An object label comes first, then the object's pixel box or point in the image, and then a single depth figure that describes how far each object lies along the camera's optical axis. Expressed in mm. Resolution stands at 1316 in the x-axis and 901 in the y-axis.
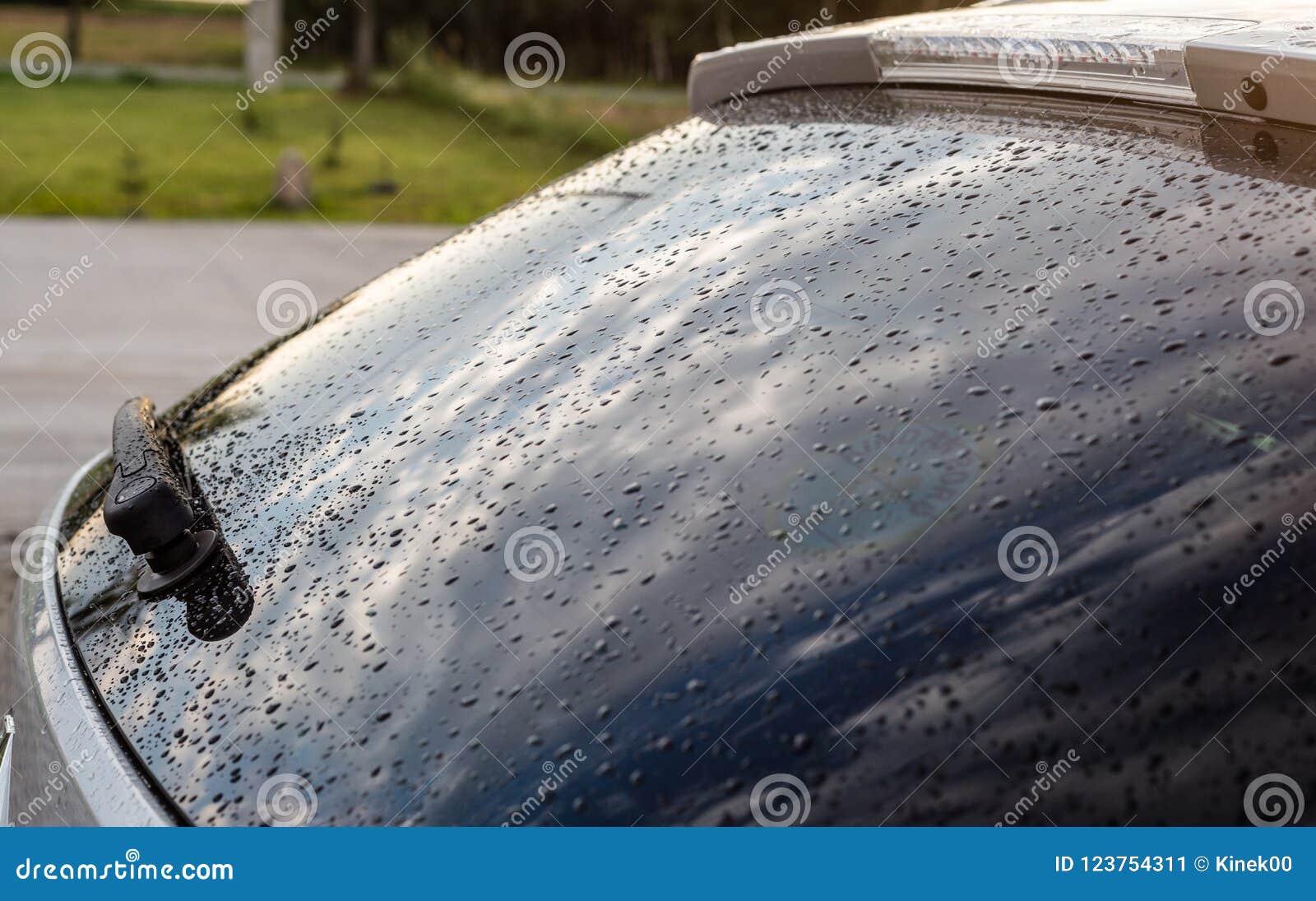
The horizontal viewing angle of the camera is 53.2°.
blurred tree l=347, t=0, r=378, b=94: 29094
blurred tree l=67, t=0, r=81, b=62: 35900
